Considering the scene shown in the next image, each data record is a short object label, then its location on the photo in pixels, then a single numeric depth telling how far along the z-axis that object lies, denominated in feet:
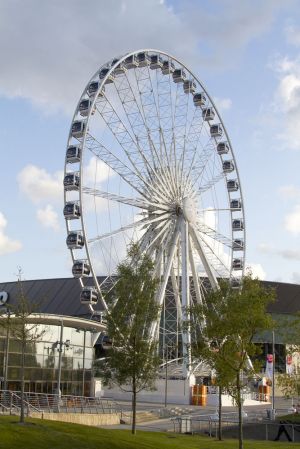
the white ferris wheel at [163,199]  185.47
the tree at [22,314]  105.91
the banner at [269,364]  222.07
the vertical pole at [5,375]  159.41
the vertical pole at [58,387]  146.04
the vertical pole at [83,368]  195.61
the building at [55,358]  168.04
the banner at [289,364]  185.77
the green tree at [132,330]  116.88
